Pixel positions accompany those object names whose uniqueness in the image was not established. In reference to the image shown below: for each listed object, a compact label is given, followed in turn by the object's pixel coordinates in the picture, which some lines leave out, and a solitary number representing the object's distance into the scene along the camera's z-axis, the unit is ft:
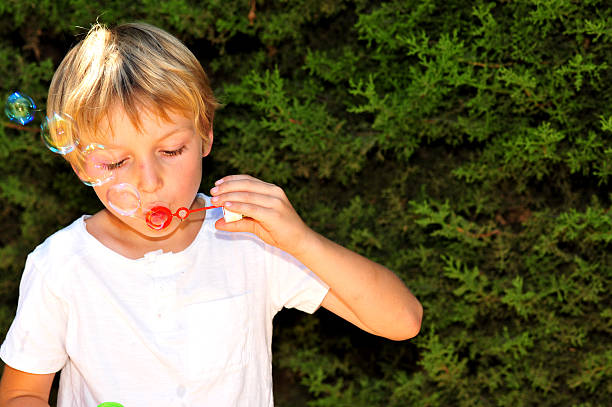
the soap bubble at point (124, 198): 4.71
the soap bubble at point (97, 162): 4.75
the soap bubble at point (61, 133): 4.84
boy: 4.73
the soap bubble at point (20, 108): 5.26
